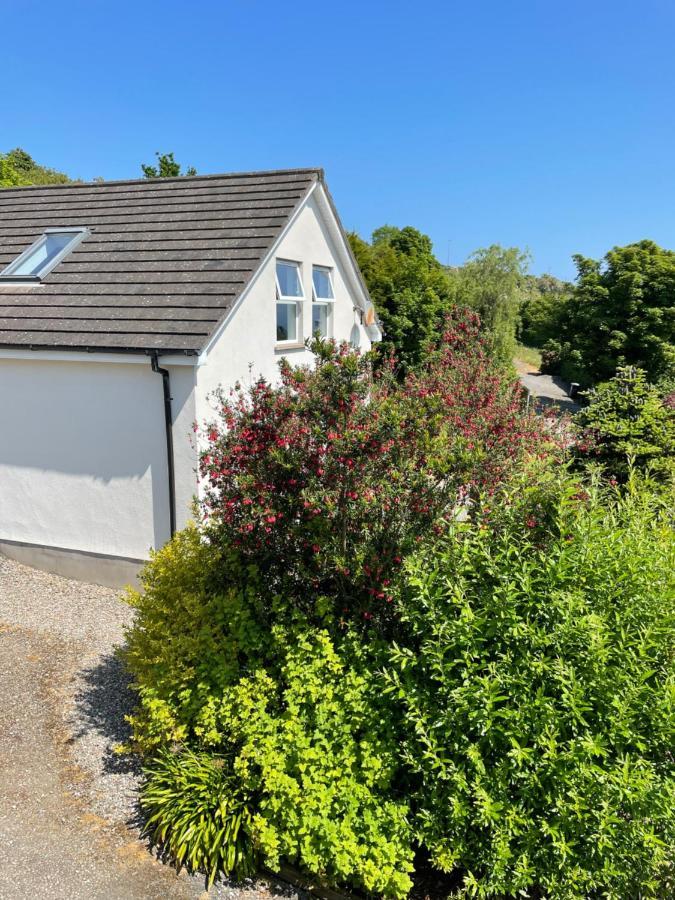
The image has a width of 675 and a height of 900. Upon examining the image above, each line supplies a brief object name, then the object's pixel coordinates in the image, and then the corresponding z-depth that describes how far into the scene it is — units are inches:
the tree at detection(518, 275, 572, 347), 1619.8
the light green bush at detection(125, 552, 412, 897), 157.4
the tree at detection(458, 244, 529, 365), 1267.2
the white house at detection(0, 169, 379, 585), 299.7
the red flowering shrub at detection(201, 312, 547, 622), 173.9
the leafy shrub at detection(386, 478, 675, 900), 139.6
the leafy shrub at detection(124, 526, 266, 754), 195.5
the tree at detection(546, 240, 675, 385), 1122.0
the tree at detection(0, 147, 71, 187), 1660.9
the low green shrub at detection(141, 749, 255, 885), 168.6
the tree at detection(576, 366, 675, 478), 314.0
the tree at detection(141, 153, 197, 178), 952.9
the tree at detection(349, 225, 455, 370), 927.7
